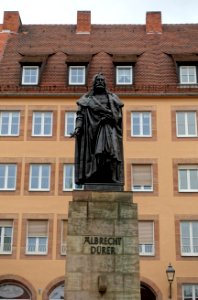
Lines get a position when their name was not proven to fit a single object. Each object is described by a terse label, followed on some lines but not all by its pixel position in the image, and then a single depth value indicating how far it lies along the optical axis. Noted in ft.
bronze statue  37.96
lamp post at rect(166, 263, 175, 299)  79.30
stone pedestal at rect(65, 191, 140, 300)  34.04
